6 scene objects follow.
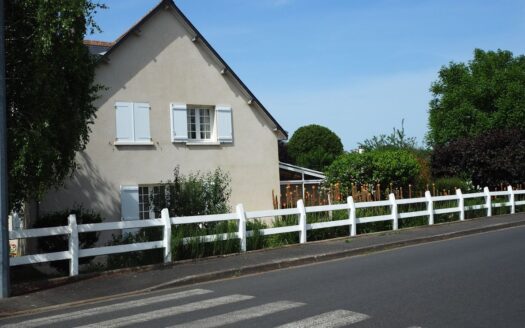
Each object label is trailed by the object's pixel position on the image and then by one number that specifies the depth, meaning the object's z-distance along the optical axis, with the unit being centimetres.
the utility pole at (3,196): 914
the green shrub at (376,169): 2128
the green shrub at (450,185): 2462
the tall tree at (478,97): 4209
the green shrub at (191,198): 1531
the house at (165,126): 1791
